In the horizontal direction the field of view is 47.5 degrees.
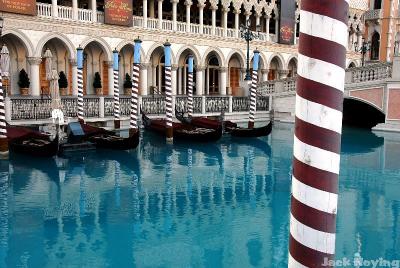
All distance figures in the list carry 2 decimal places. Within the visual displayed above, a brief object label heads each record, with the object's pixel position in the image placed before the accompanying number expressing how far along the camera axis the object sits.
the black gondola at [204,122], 12.23
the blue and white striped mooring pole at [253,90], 12.22
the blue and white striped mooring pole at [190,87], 13.47
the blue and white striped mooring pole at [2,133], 8.31
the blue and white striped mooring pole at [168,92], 10.51
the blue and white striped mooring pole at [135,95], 10.06
